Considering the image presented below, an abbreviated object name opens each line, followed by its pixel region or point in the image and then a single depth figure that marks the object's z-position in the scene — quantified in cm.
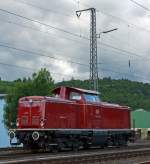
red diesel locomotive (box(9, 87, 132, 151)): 3009
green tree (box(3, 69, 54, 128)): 5031
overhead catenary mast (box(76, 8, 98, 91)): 3997
